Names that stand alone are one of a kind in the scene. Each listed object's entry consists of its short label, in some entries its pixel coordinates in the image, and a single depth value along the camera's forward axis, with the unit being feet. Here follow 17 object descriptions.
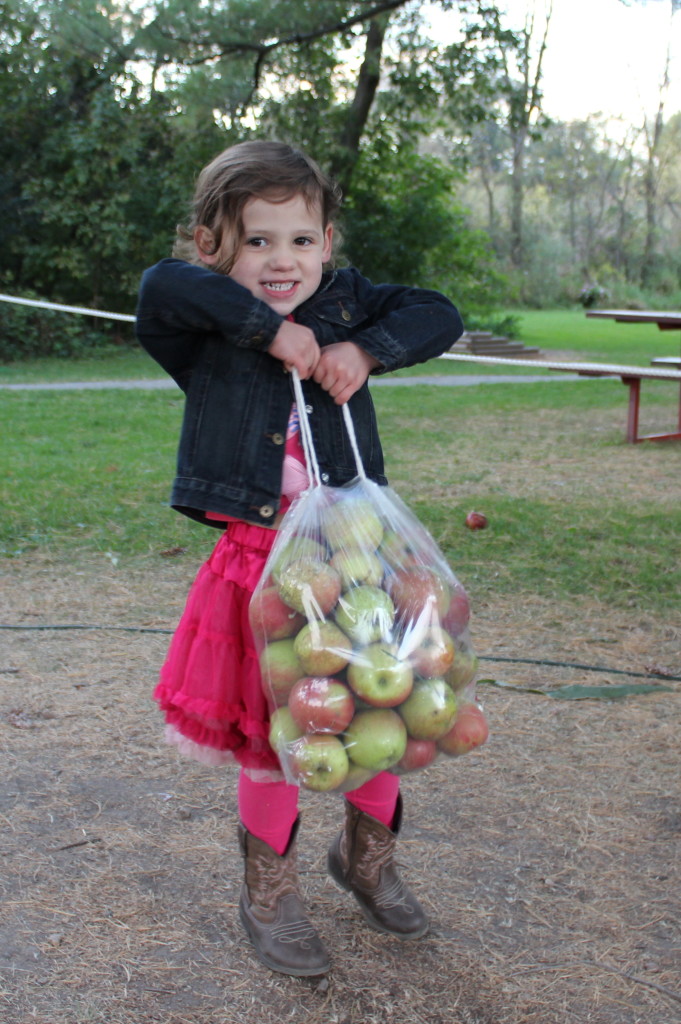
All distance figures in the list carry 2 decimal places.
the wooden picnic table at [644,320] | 25.39
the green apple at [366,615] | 5.59
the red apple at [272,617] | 5.82
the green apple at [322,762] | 5.53
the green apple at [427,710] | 5.62
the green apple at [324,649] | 5.57
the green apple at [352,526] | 5.93
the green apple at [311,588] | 5.68
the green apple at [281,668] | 5.74
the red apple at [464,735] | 5.90
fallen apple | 17.46
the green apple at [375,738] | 5.55
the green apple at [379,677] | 5.51
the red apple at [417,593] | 5.79
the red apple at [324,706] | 5.50
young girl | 6.08
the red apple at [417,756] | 5.74
